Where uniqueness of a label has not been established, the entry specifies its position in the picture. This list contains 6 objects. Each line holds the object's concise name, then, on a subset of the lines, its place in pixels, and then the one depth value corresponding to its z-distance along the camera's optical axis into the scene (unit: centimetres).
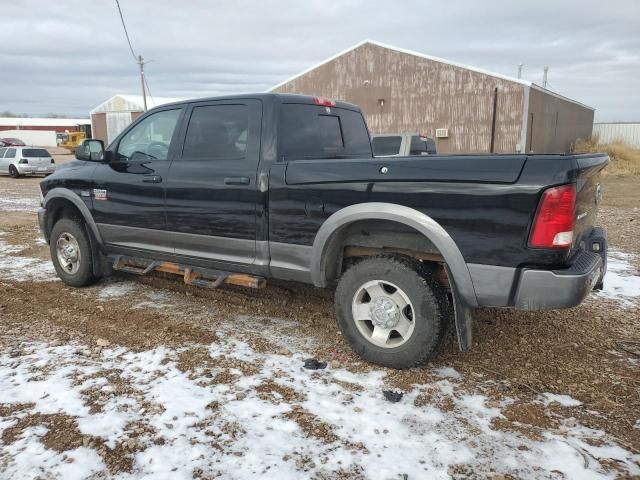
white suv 2333
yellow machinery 4869
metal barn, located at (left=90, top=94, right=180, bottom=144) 4394
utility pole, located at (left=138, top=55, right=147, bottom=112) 3634
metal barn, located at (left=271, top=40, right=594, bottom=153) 2395
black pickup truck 310
